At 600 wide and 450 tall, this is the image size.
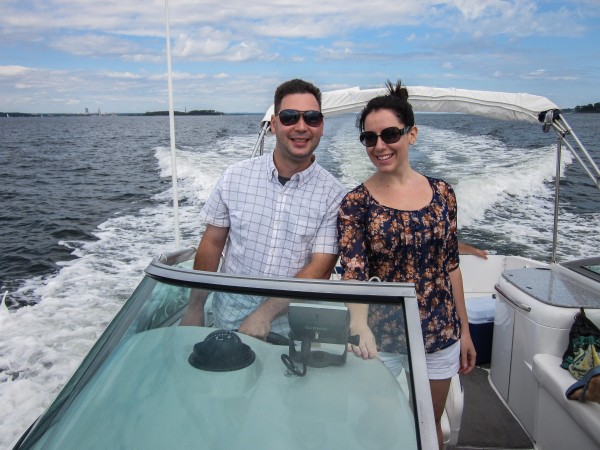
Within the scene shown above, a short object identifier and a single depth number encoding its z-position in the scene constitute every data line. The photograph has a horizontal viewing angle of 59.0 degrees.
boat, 1.16
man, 1.94
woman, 1.72
